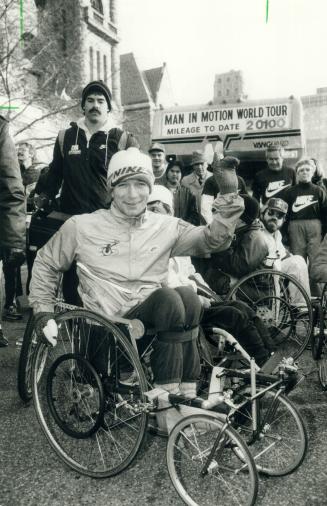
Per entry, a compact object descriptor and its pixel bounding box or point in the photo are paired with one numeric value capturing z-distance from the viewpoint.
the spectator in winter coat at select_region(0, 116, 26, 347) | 3.17
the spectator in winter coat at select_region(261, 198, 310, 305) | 4.61
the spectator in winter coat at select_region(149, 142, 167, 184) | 6.26
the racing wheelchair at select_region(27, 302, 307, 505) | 2.07
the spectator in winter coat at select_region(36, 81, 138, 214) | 3.41
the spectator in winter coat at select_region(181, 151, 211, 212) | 6.94
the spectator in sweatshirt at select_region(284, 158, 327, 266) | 5.77
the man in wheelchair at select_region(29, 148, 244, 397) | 2.46
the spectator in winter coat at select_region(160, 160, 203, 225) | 5.88
